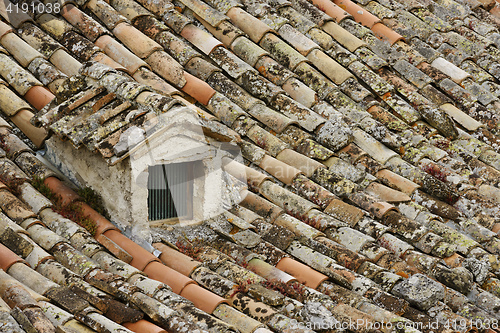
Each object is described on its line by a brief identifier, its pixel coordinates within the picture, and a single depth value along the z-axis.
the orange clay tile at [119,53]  14.18
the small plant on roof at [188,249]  11.83
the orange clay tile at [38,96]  13.45
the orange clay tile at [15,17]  14.93
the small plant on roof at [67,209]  11.74
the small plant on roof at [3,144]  12.55
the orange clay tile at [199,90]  14.17
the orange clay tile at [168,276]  10.79
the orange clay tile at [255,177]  13.19
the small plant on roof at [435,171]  14.10
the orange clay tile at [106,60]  13.65
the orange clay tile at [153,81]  13.62
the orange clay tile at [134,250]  11.30
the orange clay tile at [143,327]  9.45
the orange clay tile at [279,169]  13.37
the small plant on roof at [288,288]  10.95
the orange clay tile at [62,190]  12.08
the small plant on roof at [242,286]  10.77
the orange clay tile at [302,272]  11.30
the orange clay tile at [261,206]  12.65
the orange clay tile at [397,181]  13.61
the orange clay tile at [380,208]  12.91
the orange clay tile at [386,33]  17.41
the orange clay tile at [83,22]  14.87
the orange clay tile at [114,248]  11.25
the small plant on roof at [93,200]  12.26
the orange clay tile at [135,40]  14.71
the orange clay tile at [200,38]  15.20
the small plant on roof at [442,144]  14.98
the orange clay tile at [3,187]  11.56
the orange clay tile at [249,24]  16.02
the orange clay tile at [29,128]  13.01
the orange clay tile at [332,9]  17.56
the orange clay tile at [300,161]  13.58
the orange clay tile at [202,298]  10.35
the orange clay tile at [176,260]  11.27
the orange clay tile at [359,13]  17.89
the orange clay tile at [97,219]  11.73
